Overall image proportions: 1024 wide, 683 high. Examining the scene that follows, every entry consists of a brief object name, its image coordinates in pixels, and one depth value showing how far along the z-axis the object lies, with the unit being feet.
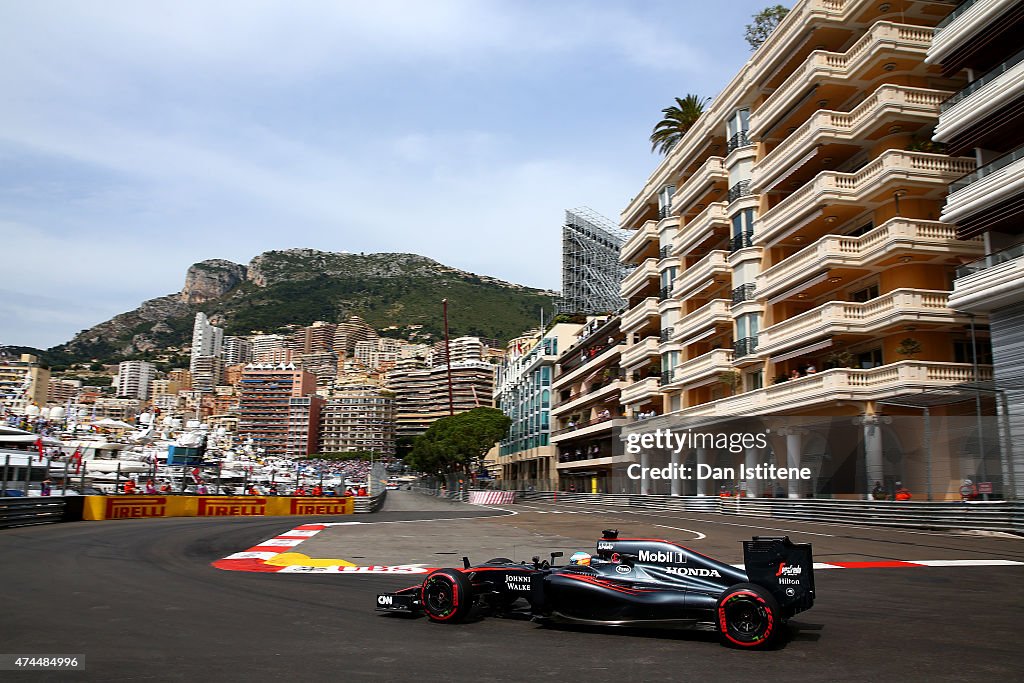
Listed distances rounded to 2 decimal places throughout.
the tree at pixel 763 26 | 179.22
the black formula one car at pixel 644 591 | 27.04
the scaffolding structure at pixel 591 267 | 350.02
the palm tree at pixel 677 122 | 188.85
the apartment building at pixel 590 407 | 229.04
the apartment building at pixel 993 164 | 83.76
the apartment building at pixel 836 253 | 104.68
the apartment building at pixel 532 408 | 317.63
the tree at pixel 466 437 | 312.50
